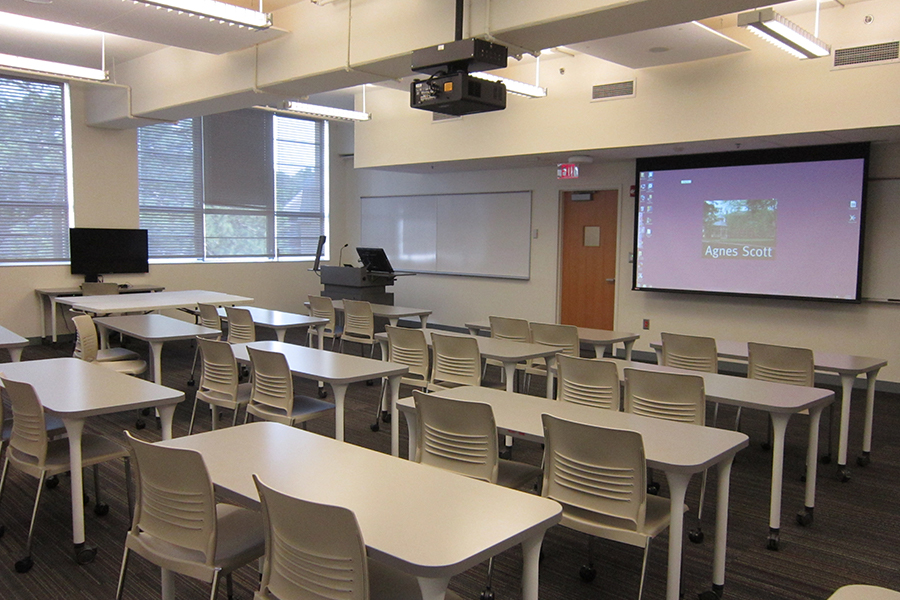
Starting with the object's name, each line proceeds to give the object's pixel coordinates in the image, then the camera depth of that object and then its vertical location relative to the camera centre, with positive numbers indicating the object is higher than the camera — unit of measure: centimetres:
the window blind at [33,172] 869 +95
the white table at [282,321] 607 -69
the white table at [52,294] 877 -69
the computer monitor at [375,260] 934 -16
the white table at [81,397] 308 -75
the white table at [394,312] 705 -68
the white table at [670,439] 250 -76
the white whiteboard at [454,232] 984 +30
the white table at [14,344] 461 -71
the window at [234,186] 1018 +100
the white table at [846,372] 434 -75
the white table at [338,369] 382 -73
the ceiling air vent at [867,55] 559 +174
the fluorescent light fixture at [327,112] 782 +167
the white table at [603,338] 545 -71
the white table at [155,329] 515 -70
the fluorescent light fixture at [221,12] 452 +163
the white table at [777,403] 333 -74
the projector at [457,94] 432 +104
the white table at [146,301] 656 -61
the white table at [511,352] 454 -71
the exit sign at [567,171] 851 +106
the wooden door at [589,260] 891 -9
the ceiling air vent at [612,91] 700 +175
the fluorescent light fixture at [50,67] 636 +174
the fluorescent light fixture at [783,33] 441 +160
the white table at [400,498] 173 -78
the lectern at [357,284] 946 -51
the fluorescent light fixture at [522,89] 675 +169
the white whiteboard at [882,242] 671 +17
